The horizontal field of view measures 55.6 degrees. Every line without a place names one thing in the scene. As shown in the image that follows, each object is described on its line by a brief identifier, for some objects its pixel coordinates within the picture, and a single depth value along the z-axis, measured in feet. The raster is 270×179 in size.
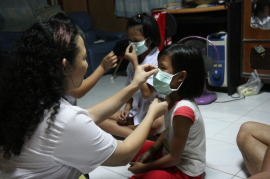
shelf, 9.02
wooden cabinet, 8.47
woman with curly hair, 2.40
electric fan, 8.20
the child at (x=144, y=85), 5.90
